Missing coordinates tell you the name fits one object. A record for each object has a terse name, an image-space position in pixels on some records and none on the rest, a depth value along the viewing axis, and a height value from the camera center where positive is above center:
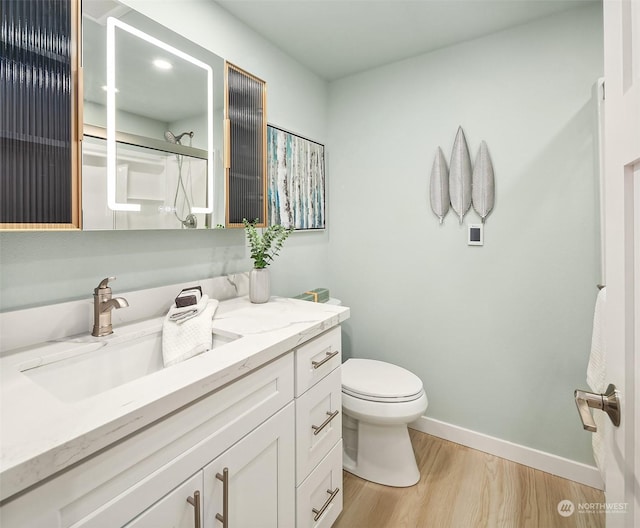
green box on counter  2.11 -0.19
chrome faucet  1.12 -0.13
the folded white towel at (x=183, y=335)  1.17 -0.24
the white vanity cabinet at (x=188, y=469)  0.61 -0.44
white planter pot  1.62 -0.10
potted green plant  1.62 +0.01
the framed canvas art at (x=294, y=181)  2.02 +0.54
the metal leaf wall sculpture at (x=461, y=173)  2.04 +0.54
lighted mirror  1.15 +0.53
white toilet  1.73 -0.80
